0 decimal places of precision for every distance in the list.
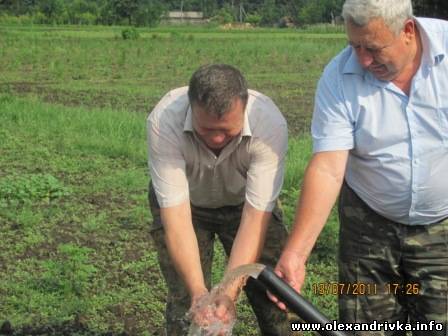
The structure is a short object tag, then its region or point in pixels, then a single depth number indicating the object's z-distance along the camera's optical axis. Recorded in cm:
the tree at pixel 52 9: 5862
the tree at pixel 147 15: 6062
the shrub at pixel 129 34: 3391
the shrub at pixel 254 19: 7748
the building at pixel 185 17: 7819
